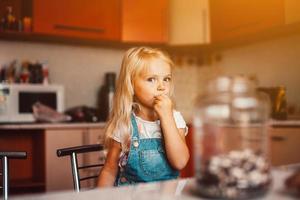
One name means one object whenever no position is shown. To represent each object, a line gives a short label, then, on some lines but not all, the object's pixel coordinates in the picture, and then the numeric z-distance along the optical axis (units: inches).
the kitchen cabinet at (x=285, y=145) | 86.6
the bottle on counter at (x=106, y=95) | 117.2
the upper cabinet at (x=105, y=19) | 110.6
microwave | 104.2
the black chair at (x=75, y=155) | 42.7
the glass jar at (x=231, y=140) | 21.6
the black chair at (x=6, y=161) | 40.3
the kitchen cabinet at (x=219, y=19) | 104.0
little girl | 41.4
